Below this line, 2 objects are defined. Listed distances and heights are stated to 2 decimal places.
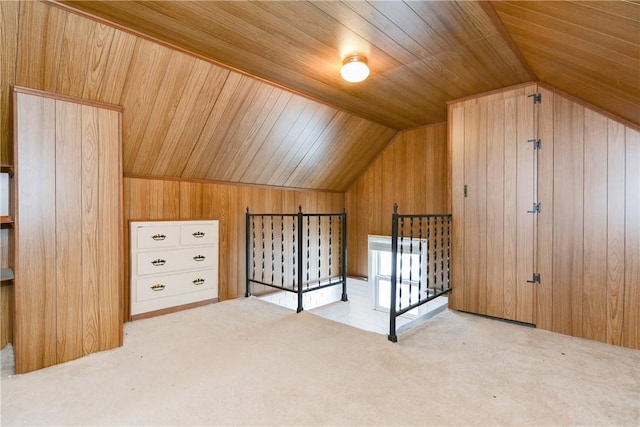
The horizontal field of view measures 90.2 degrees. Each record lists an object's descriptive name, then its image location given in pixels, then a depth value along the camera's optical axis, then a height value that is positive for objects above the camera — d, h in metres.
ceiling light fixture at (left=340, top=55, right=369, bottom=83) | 2.23 +1.03
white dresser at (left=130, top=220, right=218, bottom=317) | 2.72 -0.46
